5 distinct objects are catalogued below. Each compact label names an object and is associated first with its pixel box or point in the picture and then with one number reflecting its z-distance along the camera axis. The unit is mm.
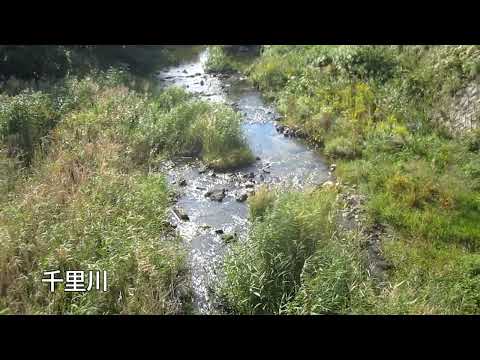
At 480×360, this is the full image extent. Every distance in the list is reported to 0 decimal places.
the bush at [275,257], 6535
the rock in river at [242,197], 10281
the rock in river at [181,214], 9578
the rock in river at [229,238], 8734
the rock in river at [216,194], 10422
